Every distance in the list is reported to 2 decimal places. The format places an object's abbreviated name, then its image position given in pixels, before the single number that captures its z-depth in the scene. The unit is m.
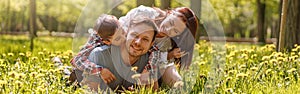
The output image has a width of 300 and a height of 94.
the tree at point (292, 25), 6.87
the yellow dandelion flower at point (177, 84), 3.15
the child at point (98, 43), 3.13
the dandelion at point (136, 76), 2.97
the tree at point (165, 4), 5.18
